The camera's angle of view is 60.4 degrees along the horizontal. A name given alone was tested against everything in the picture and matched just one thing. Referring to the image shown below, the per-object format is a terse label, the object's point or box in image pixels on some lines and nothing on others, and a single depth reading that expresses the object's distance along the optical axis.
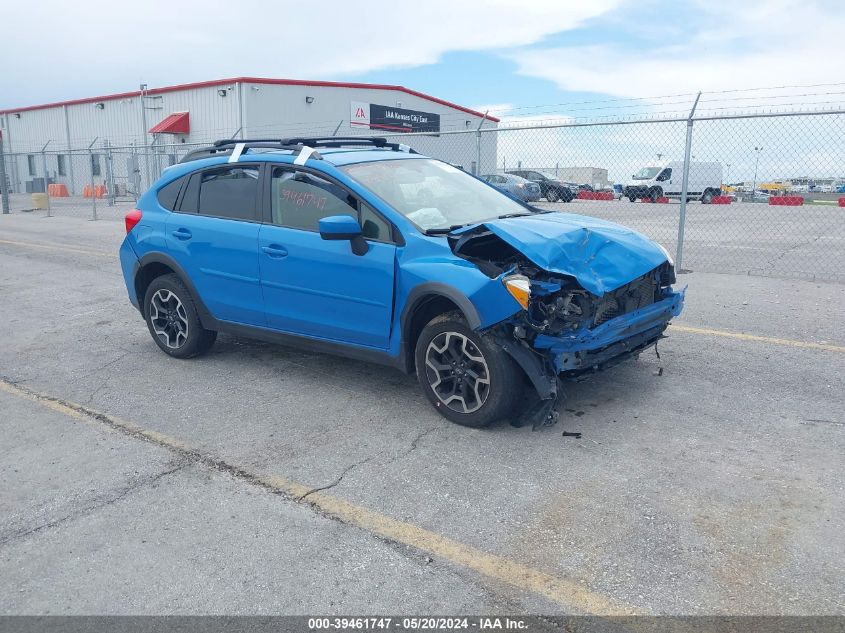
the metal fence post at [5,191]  24.73
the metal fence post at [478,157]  12.03
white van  16.35
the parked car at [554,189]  18.47
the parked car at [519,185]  22.25
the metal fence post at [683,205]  9.80
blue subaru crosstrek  4.23
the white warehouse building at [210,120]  31.10
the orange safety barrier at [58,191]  39.31
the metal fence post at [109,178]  22.52
